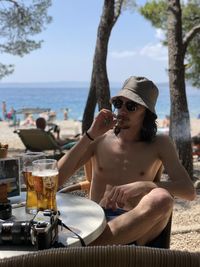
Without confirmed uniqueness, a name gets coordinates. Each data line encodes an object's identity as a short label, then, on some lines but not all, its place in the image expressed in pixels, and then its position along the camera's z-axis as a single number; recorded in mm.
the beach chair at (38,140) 5498
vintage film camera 791
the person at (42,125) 6474
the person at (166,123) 14102
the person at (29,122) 15786
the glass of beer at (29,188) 1058
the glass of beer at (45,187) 1018
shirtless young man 1438
